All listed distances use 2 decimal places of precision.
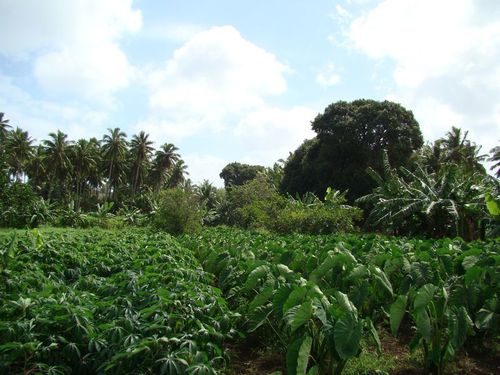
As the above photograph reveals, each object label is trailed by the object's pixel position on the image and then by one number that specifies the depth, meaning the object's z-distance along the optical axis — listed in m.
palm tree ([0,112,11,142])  49.09
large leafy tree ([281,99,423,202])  32.19
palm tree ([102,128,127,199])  50.94
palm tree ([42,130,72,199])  45.84
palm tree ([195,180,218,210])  53.22
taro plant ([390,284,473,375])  4.13
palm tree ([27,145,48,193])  49.69
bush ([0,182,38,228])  23.08
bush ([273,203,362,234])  22.75
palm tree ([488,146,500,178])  39.06
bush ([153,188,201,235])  24.08
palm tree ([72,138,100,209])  48.94
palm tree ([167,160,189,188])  59.90
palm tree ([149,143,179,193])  57.25
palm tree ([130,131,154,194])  54.03
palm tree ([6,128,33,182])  47.47
